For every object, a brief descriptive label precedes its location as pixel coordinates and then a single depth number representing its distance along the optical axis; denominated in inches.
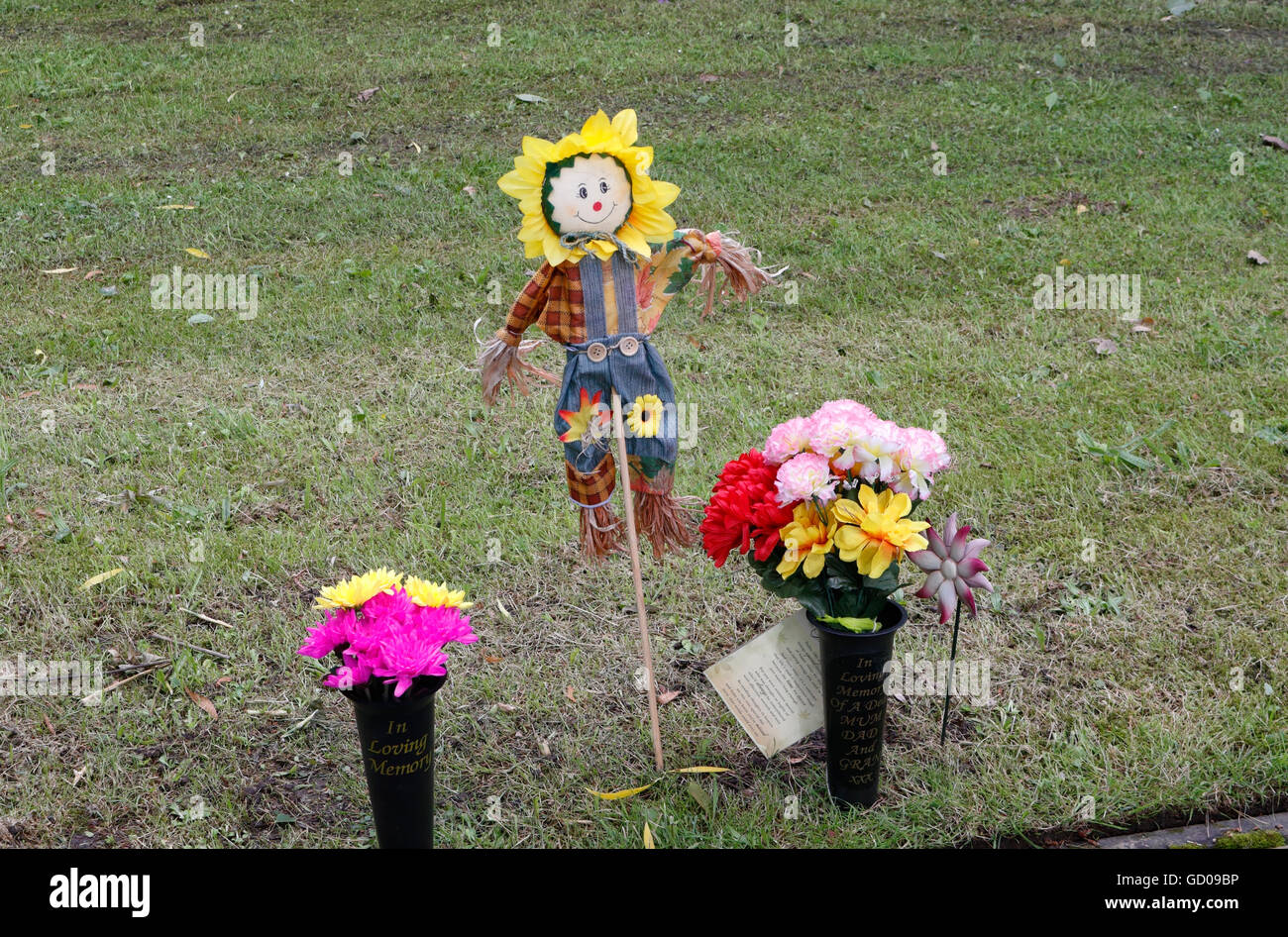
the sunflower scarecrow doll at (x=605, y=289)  101.6
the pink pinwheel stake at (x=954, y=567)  102.3
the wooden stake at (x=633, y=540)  106.0
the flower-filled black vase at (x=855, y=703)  100.5
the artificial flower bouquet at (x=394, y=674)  87.4
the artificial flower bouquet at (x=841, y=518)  97.8
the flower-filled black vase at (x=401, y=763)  88.8
